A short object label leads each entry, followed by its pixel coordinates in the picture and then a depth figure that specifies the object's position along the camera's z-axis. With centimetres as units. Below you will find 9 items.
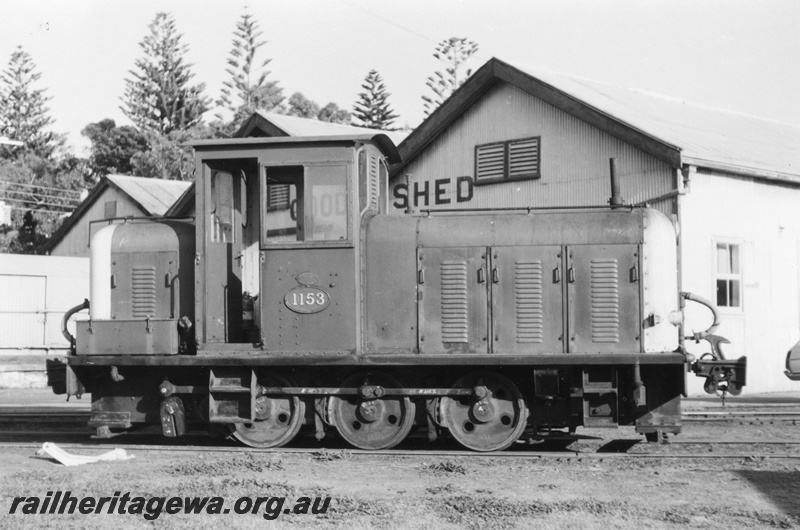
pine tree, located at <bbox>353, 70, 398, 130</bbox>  5922
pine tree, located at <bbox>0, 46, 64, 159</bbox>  5922
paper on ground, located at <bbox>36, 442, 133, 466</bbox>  962
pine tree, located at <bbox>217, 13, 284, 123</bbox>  5681
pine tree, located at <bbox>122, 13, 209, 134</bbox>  6034
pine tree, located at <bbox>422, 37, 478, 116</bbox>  5631
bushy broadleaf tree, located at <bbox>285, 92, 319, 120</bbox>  6012
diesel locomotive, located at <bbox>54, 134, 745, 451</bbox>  996
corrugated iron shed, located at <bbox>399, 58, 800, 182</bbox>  1675
